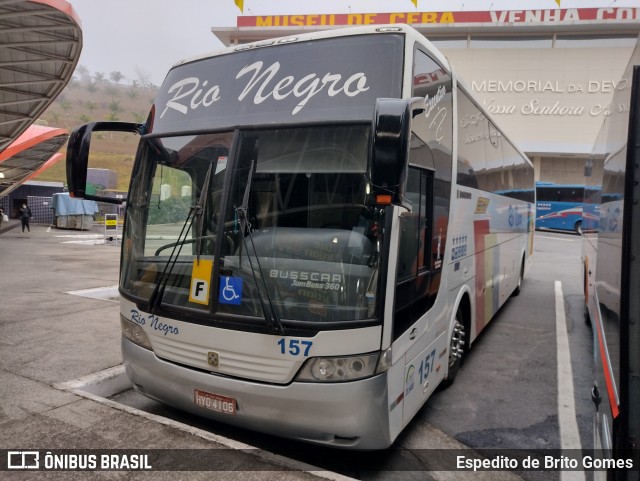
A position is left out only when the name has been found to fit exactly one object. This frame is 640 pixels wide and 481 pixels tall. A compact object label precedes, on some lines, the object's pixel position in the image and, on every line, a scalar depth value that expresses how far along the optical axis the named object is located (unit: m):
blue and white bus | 31.91
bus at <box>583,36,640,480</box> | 2.10
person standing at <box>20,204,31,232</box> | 26.73
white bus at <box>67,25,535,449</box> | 3.14
